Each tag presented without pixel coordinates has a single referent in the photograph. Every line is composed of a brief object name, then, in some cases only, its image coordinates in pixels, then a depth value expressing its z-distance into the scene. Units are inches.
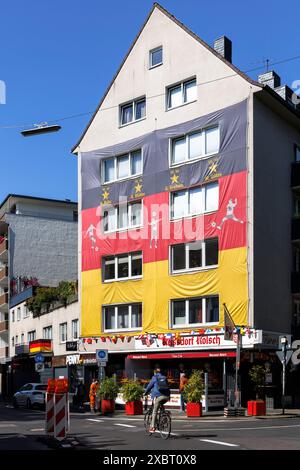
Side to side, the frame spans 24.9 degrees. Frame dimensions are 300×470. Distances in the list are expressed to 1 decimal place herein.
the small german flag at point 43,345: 1750.7
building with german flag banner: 1215.6
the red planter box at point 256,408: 967.6
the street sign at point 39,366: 1630.2
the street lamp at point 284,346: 1022.8
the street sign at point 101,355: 1128.8
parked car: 1300.8
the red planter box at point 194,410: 988.6
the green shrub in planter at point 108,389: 1042.7
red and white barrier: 577.6
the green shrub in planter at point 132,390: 981.8
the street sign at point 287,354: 1028.2
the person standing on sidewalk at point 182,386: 1072.7
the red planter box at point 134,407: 1000.9
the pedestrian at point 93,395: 1119.6
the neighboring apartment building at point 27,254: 2215.8
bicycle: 622.9
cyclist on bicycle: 633.0
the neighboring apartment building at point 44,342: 1599.4
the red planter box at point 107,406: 1062.6
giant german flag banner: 1226.6
